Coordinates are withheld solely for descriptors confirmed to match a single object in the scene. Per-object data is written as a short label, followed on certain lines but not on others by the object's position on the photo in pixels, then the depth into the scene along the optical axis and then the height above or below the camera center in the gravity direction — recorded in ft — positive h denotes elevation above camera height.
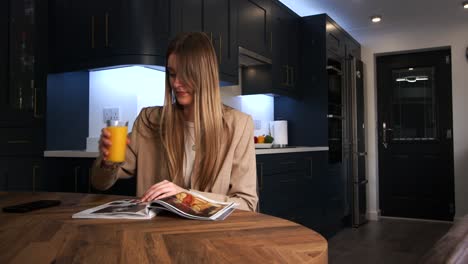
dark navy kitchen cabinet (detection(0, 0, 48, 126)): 7.45 +1.54
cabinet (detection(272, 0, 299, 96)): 12.12 +2.83
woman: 3.98 -0.03
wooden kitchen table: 1.91 -0.58
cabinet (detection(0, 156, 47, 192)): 7.28 -0.65
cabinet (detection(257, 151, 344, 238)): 9.47 -1.49
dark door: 15.31 +0.03
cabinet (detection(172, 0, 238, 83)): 8.36 +2.61
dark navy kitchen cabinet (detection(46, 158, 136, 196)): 6.79 -0.73
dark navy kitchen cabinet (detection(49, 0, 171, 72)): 7.56 +2.10
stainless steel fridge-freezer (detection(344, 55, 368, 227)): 14.43 -0.29
